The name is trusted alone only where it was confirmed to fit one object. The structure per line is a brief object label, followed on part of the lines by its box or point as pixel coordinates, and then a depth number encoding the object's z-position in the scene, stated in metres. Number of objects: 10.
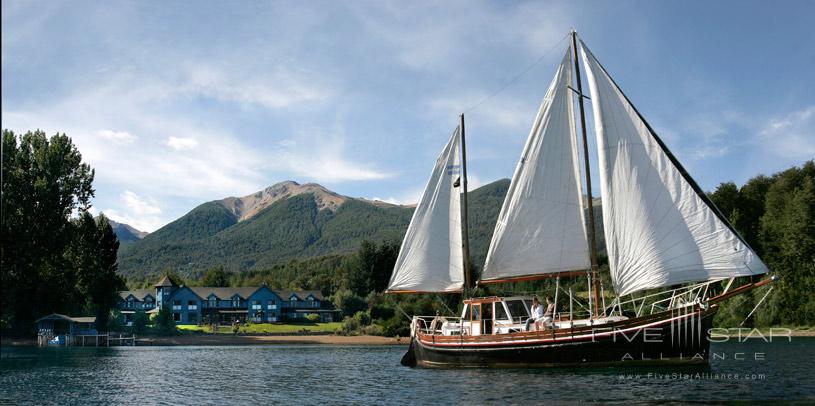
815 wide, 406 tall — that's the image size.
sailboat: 30.97
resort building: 133.88
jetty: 85.12
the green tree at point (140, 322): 105.56
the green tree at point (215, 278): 163.50
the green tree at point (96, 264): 85.88
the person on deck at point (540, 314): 33.59
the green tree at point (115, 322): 106.50
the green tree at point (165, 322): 104.69
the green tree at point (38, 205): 70.12
